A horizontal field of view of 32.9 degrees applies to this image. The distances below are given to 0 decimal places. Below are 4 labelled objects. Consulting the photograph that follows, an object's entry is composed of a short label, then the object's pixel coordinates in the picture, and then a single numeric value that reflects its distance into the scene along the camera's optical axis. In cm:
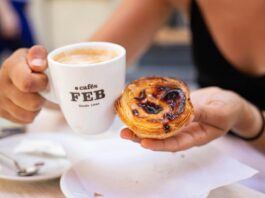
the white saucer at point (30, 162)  67
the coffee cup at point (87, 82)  59
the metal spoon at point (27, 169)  69
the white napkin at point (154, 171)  64
